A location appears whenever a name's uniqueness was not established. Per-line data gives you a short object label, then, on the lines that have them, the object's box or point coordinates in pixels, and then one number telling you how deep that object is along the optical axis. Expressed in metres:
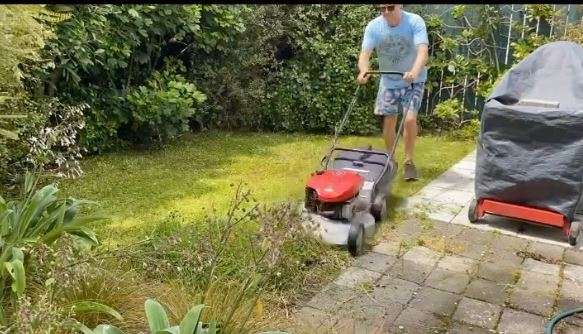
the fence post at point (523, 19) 7.28
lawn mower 3.48
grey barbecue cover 3.67
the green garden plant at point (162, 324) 1.88
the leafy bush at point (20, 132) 4.11
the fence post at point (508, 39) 7.48
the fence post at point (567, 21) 6.89
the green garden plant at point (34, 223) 2.38
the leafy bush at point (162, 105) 5.71
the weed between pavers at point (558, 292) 2.91
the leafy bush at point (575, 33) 6.63
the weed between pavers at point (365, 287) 3.06
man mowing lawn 4.75
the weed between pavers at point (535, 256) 3.56
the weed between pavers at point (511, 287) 2.99
